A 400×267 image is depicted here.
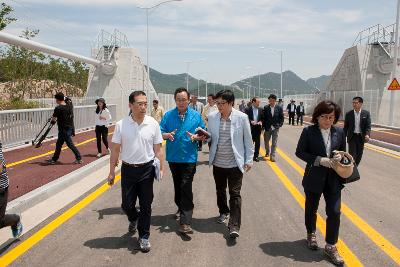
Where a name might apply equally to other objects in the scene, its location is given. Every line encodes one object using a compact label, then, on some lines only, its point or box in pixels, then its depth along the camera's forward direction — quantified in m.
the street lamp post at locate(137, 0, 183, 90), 36.01
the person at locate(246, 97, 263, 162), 12.29
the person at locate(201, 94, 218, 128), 12.58
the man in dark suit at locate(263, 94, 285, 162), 12.77
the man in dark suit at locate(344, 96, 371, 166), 9.46
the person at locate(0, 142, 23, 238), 4.75
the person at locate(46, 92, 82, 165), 10.97
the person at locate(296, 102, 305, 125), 30.98
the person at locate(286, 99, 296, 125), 29.92
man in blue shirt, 5.75
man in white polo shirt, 5.03
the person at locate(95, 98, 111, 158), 12.45
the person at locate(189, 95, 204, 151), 13.42
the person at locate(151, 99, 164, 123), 12.70
